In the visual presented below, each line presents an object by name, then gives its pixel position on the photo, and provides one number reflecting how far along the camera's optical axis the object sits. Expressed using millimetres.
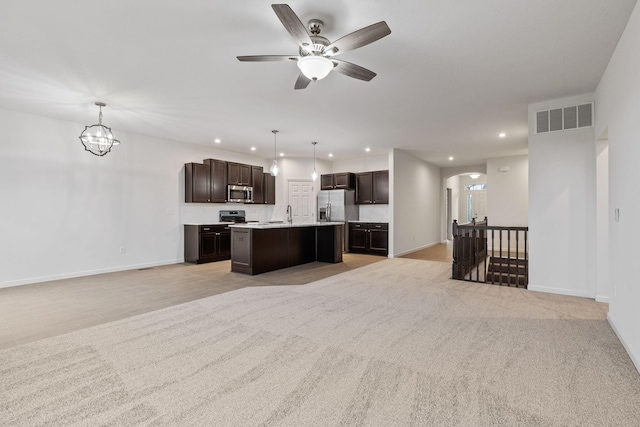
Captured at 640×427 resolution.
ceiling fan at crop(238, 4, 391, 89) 2186
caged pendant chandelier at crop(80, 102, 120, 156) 4773
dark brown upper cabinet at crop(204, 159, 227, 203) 7223
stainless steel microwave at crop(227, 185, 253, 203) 7586
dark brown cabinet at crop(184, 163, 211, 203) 6902
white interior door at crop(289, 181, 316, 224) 9078
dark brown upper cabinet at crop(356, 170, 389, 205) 8617
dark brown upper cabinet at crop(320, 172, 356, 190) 8922
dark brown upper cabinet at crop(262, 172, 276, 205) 8570
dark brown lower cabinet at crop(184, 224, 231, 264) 6727
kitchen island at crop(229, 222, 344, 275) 5613
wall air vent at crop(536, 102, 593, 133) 4141
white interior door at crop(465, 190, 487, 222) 13336
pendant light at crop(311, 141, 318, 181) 7214
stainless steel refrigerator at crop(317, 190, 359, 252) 8844
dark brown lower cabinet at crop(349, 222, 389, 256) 8234
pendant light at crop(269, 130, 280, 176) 6176
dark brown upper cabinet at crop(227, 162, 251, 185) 7569
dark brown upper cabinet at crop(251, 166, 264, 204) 8187
